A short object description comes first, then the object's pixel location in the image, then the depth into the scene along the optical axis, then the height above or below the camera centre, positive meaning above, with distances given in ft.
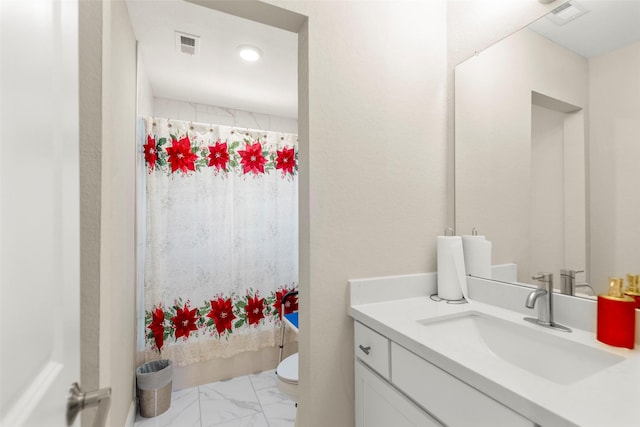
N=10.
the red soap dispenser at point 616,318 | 2.62 -0.95
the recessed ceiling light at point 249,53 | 6.22 +3.56
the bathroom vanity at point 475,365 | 1.98 -1.28
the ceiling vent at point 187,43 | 5.71 +3.52
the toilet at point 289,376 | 5.49 -3.09
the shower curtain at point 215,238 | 6.91 -0.56
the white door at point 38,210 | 1.03 +0.03
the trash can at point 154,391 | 6.18 -3.71
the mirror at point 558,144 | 2.98 +0.88
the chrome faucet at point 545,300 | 3.20 -0.95
